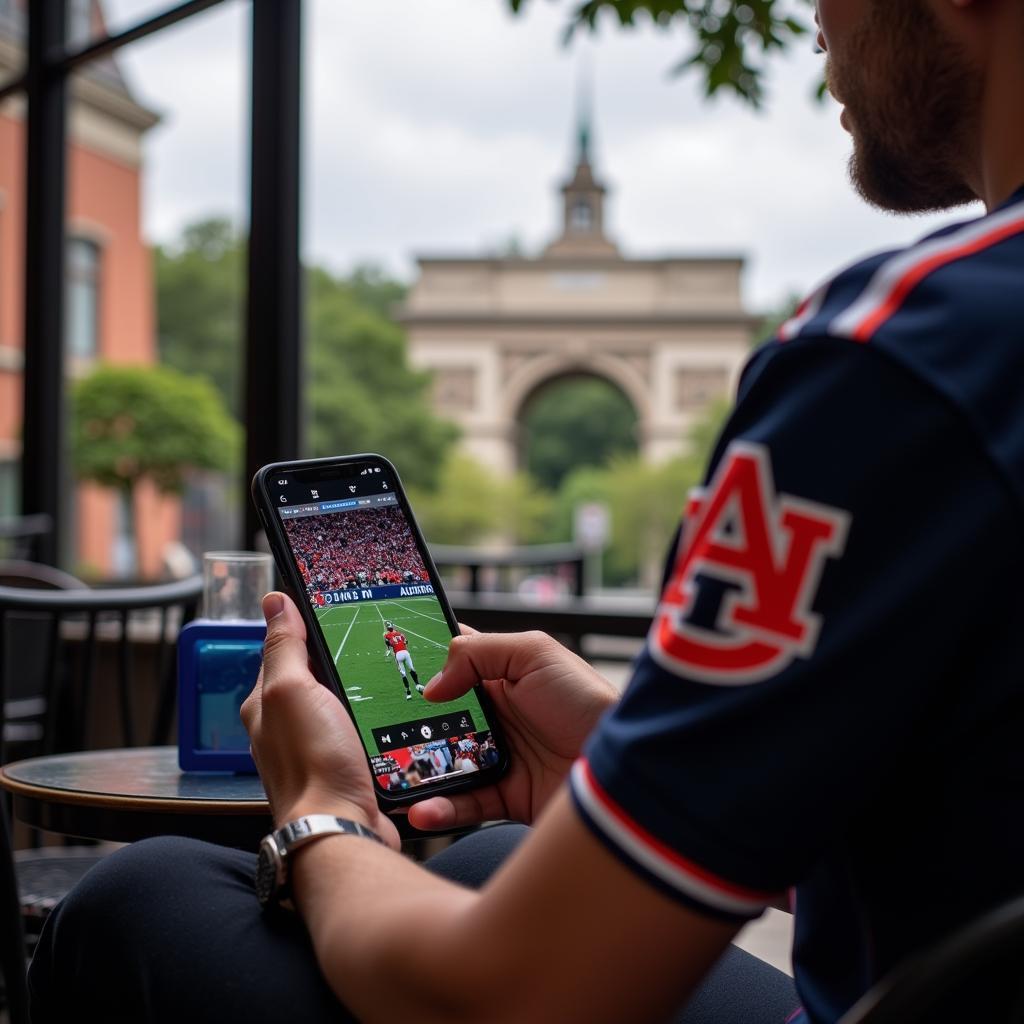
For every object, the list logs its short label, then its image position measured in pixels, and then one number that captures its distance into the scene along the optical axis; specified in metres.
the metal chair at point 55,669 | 2.01
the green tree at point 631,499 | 19.92
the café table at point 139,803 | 1.35
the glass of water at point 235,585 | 1.63
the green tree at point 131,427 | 13.77
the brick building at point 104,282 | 15.77
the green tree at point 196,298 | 20.19
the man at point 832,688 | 0.55
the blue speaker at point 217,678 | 1.54
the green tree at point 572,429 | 22.97
